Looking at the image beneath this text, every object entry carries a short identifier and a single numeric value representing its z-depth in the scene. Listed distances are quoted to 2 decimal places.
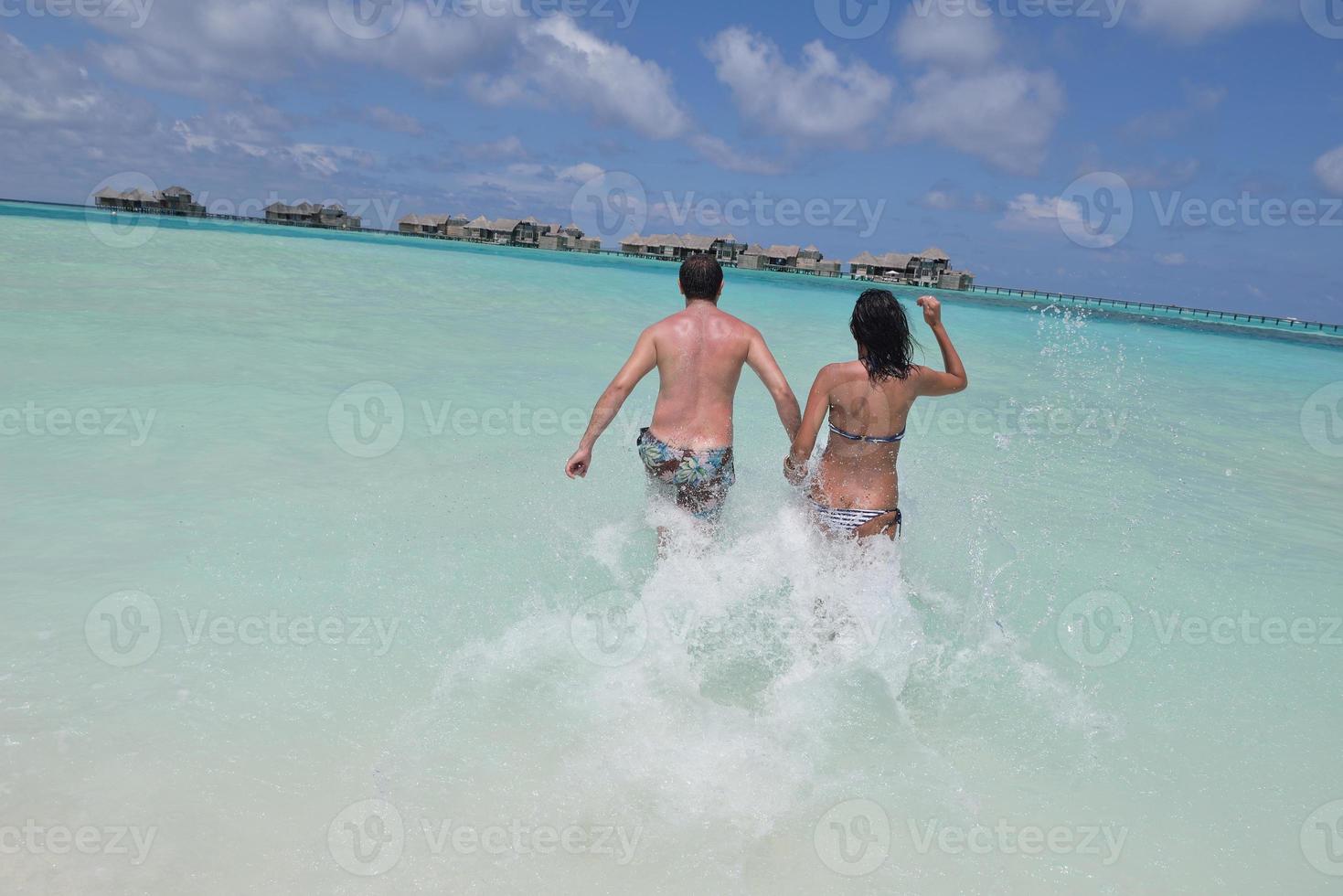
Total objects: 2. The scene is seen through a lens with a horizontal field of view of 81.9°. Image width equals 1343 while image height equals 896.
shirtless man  4.06
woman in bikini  3.53
